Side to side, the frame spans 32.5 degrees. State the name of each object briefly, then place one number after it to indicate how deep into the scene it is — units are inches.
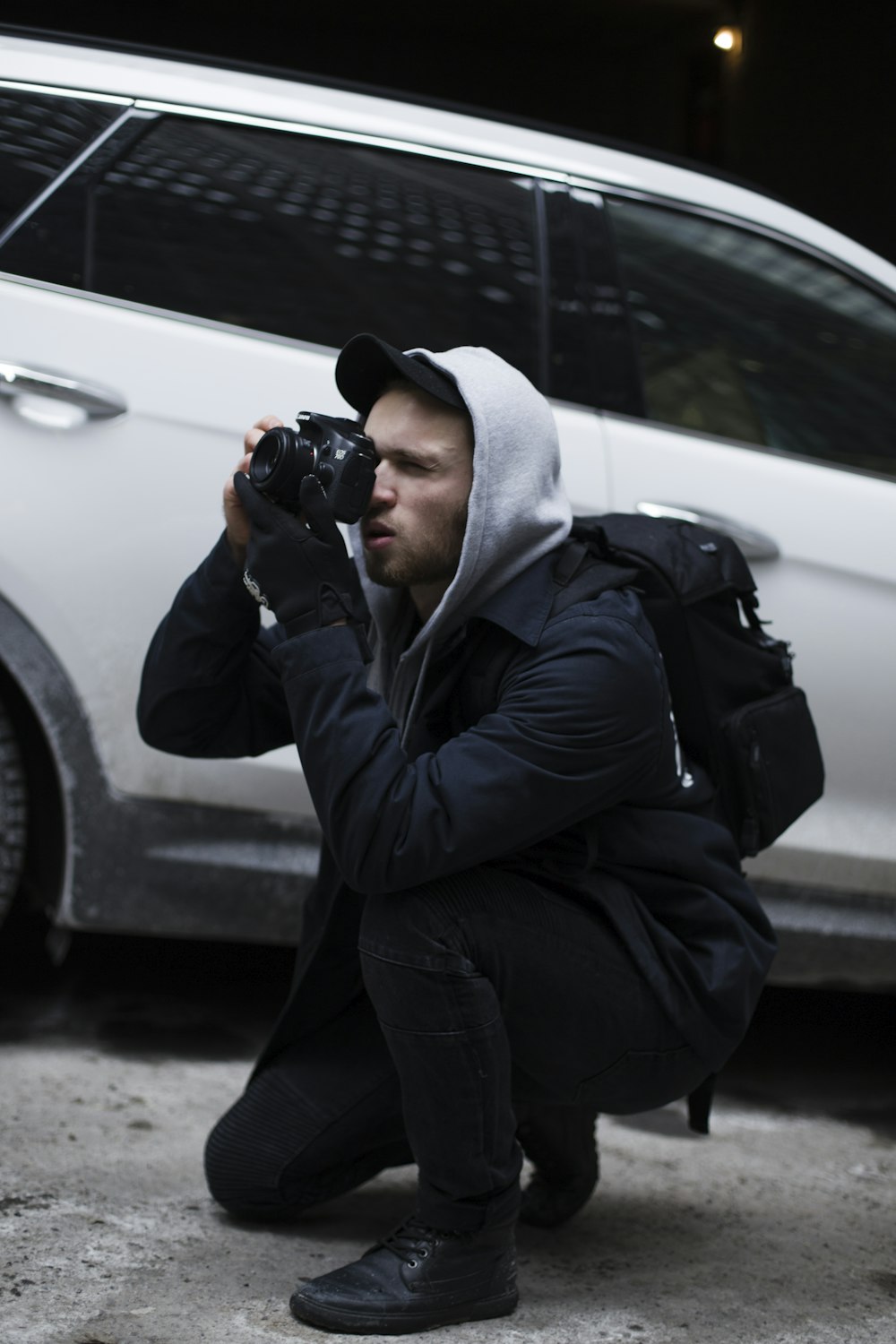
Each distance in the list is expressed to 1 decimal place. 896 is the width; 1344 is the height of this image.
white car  90.9
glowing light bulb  242.4
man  66.6
